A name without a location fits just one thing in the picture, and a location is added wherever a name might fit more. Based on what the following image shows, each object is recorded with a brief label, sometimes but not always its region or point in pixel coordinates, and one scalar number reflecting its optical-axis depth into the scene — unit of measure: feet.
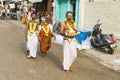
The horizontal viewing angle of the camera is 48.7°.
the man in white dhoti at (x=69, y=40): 12.60
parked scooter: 18.14
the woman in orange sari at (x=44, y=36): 15.90
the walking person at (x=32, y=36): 15.43
